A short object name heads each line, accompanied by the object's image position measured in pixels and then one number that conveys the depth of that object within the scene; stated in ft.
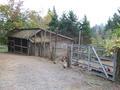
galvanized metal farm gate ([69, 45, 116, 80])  15.60
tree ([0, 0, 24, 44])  53.59
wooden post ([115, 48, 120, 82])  14.40
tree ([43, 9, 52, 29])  68.56
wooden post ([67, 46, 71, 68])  22.26
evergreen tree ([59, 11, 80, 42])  62.10
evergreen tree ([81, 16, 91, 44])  56.32
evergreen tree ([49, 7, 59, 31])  66.51
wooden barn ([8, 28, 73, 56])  40.61
